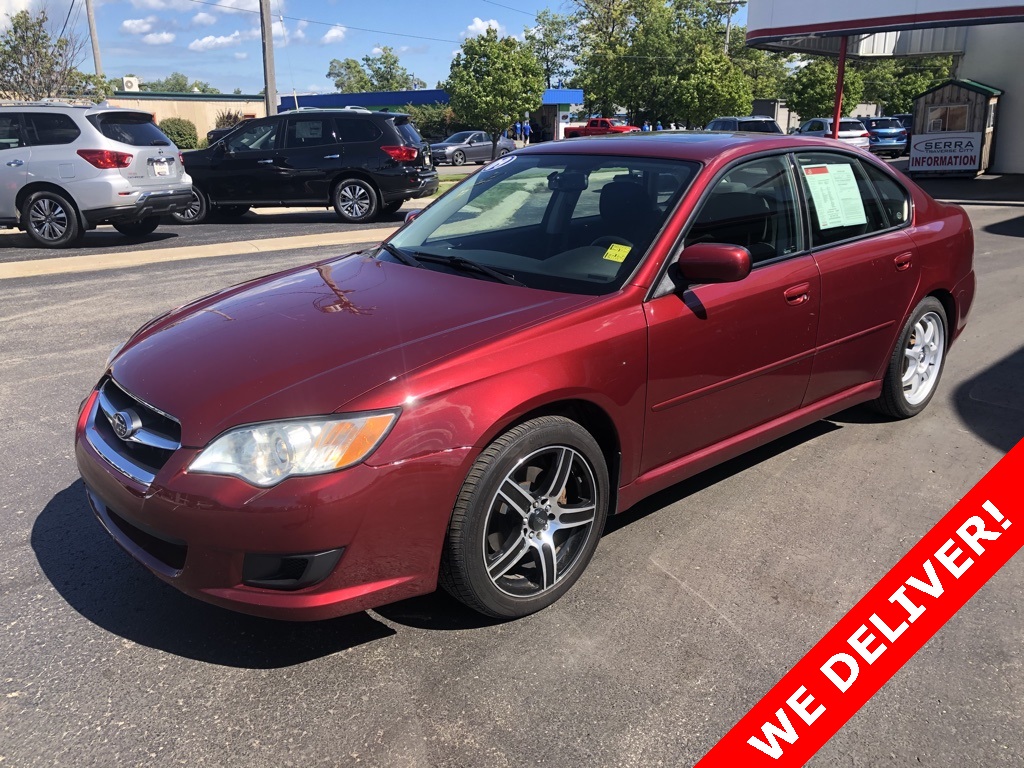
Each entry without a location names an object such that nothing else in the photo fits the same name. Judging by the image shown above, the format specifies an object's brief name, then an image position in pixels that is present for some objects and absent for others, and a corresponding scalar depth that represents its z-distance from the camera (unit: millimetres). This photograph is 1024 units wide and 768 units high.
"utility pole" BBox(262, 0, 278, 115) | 19922
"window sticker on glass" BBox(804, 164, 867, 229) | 4148
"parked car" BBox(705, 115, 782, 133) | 29625
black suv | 14109
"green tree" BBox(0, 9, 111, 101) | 22453
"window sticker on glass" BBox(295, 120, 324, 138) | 14125
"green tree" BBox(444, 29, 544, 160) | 31172
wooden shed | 22859
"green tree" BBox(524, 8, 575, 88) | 74250
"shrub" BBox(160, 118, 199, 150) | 44844
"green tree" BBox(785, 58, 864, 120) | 43969
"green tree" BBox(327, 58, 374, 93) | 117062
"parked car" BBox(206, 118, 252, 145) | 14492
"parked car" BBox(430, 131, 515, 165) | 36906
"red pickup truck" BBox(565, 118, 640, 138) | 42219
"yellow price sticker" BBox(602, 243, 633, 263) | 3408
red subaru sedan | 2561
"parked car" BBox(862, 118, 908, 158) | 34250
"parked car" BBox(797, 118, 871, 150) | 30594
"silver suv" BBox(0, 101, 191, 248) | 11141
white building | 18109
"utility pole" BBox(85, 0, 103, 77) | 31141
